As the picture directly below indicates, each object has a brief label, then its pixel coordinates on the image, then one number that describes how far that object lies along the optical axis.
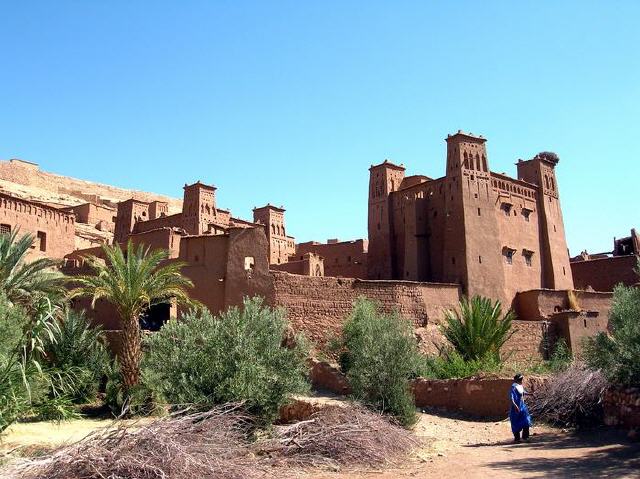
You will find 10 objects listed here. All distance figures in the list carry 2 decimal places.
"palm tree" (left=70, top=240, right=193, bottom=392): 16.91
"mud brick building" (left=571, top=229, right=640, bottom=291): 31.75
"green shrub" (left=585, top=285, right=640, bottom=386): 11.87
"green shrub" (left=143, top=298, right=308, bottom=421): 12.67
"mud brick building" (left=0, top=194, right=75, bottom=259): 29.45
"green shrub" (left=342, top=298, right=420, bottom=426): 14.05
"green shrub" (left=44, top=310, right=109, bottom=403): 18.05
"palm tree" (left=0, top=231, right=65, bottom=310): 16.16
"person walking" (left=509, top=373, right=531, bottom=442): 12.11
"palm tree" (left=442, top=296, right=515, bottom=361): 20.03
